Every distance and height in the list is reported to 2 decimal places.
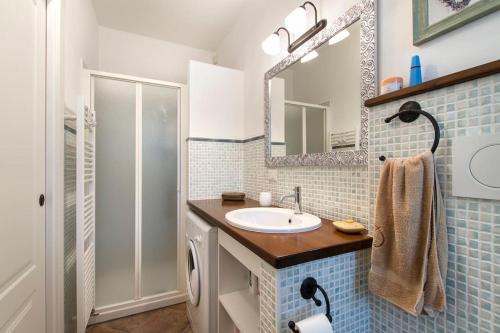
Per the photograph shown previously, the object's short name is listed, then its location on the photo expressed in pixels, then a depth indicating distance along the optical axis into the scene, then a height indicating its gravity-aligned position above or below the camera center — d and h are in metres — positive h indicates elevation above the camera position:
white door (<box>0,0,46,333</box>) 0.84 +0.02
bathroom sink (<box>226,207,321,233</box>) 1.00 -0.28
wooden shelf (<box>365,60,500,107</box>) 0.62 +0.27
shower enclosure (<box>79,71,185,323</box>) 2.01 -0.23
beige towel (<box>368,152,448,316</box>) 0.71 -0.23
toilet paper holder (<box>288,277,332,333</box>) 0.78 -0.43
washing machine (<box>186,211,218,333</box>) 1.32 -0.67
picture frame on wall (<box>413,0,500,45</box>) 0.69 +0.50
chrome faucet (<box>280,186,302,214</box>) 1.32 -0.19
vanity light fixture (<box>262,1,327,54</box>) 1.29 +0.86
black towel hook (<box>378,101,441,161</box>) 0.73 +0.18
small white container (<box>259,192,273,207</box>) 1.68 -0.23
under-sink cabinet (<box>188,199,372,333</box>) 0.75 -0.38
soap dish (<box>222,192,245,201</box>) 1.95 -0.25
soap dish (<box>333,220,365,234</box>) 0.98 -0.26
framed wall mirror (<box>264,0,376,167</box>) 1.06 +0.43
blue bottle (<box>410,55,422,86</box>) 0.80 +0.34
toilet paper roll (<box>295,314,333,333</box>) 0.70 -0.50
